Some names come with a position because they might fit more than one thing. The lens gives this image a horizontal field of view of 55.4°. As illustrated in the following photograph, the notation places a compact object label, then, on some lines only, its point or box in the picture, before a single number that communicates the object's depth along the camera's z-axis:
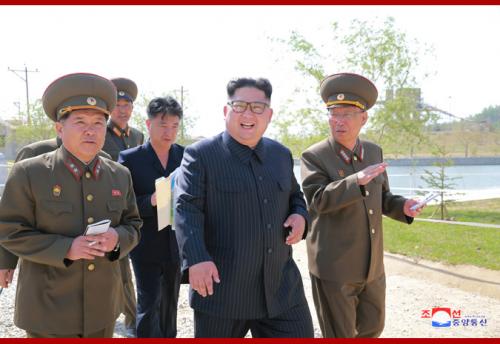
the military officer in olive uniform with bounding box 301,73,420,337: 3.44
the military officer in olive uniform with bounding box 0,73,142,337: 2.48
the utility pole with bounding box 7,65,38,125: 27.26
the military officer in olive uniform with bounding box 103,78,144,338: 4.57
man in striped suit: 2.56
